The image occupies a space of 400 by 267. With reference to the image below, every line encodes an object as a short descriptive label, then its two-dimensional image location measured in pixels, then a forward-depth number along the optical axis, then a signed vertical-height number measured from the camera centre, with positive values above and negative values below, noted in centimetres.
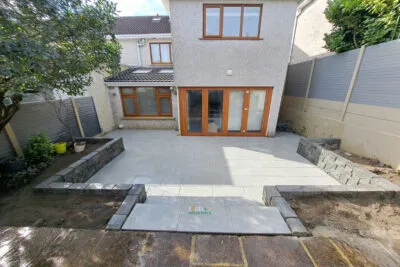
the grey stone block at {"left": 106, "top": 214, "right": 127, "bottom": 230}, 199 -173
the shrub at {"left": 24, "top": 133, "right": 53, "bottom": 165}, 346 -131
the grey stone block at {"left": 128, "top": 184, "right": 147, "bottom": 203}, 258 -168
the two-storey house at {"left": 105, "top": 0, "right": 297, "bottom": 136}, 510 +79
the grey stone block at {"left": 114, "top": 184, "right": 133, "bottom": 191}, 263 -163
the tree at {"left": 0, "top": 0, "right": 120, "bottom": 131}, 186 +78
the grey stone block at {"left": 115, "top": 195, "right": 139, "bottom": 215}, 221 -171
